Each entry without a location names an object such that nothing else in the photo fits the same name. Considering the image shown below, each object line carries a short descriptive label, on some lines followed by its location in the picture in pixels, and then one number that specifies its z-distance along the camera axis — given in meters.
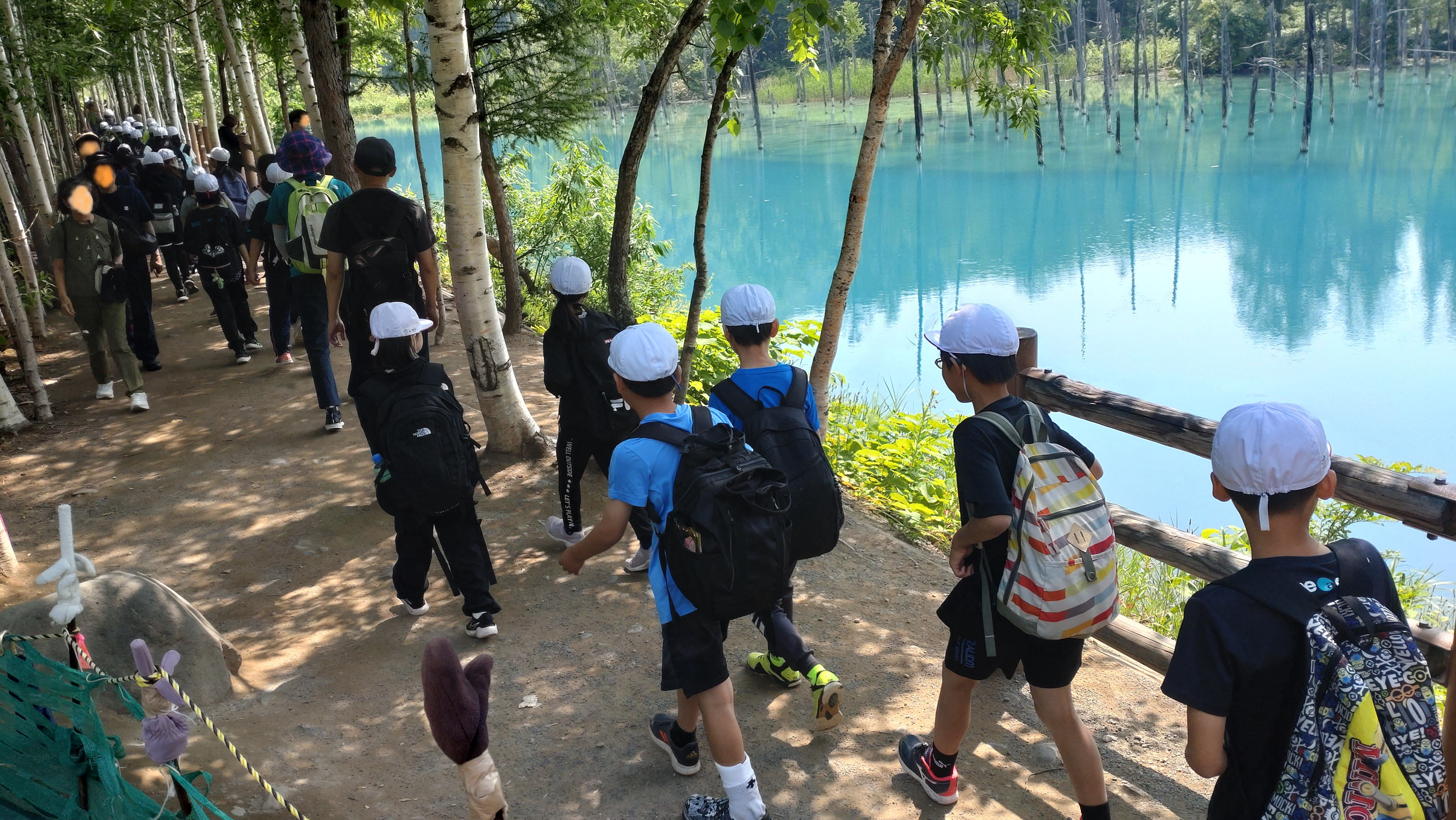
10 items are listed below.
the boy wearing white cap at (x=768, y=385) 3.64
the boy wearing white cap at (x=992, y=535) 2.93
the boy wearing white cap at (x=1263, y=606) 2.16
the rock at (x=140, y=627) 3.79
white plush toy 2.17
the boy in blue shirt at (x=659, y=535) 3.03
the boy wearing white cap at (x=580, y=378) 4.80
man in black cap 5.34
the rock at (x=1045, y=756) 3.90
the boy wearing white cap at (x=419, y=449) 4.14
